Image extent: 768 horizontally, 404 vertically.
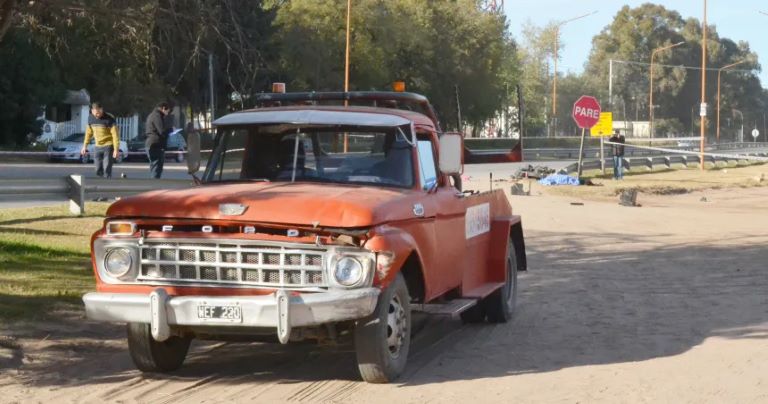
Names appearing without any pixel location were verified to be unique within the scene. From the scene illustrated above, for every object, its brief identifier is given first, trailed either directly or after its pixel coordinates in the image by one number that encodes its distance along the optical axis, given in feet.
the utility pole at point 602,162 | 149.33
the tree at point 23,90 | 161.68
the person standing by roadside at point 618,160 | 142.00
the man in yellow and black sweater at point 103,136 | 71.15
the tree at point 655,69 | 447.83
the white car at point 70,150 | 144.56
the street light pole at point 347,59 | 159.56
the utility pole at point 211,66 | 43.54
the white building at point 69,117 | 196.54
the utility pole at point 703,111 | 180.85
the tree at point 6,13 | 35.14
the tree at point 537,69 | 368.68
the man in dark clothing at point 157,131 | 69.62
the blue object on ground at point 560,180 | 119.67
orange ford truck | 24.45
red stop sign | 127.34
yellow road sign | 150.10
